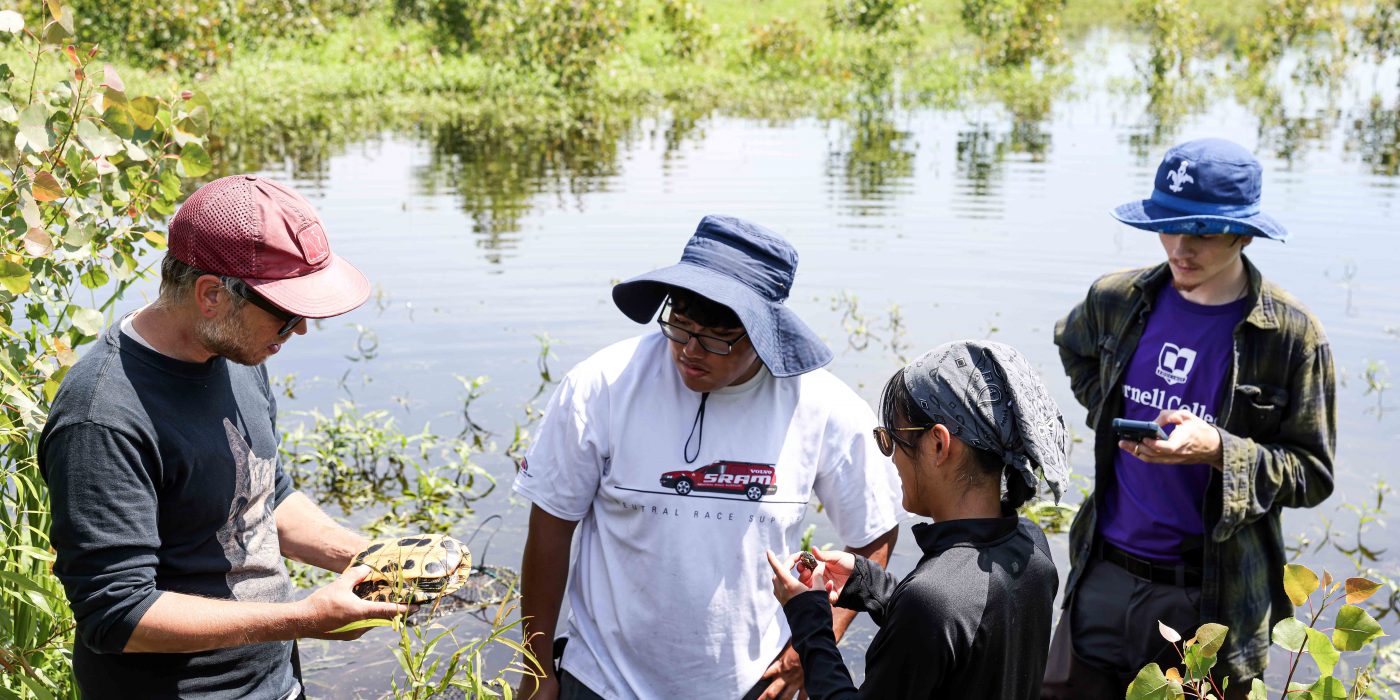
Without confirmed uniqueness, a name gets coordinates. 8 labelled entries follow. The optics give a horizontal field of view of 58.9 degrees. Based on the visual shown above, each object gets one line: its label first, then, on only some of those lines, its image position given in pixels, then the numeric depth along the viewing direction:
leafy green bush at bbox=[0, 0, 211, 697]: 3.02
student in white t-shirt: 2.91
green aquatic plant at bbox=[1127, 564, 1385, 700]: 2.15
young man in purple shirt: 3.31
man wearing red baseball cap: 2.30
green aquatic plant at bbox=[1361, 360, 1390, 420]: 7.79
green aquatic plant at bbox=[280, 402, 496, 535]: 6.23
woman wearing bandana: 2.22
